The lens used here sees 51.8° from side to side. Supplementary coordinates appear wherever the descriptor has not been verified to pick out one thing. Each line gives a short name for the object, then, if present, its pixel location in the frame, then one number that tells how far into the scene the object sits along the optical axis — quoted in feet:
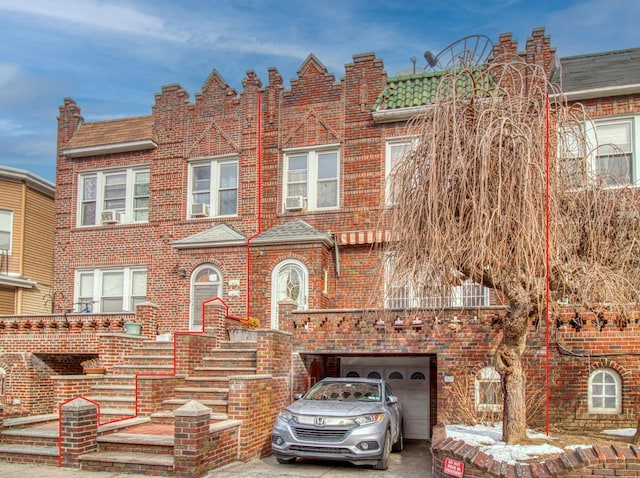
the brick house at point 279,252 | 38.14
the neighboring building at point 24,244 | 70.90
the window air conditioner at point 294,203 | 56.54
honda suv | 32.17
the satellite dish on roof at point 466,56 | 29.50
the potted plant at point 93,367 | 44.01
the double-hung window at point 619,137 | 49.07
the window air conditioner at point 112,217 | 62.28
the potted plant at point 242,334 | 46.78
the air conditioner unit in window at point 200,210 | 59.41
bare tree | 27.02
